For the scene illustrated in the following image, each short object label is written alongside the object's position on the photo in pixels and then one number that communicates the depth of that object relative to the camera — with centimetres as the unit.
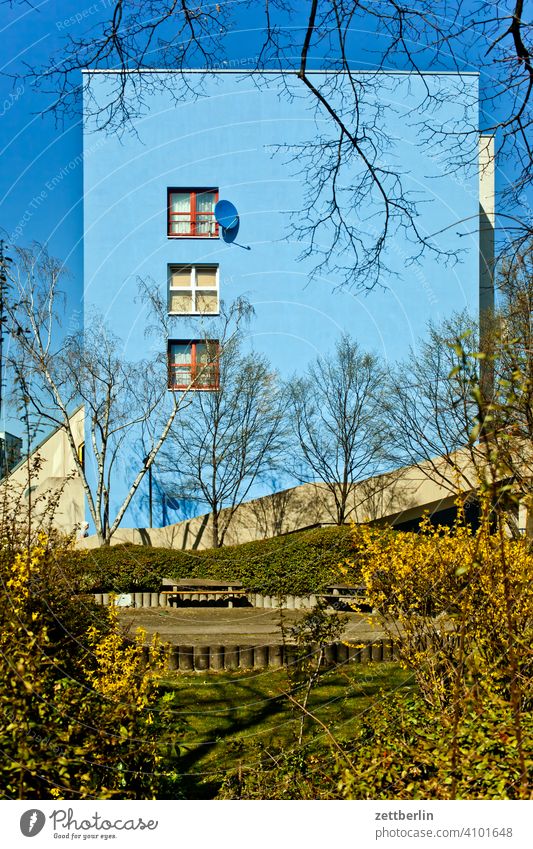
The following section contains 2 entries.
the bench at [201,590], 934
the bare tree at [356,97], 332
